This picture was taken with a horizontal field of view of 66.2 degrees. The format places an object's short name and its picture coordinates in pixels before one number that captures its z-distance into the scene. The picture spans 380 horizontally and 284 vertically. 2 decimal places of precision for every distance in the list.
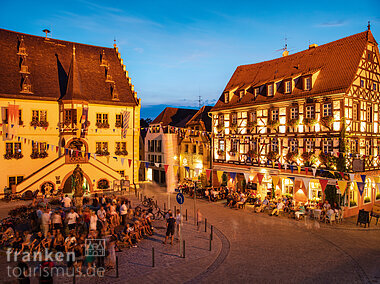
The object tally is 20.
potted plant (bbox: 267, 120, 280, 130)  25.02
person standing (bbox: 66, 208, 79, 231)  15.22
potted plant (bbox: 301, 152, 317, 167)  22.12
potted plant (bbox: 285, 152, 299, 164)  23.33
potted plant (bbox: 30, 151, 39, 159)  28.16
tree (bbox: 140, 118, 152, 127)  73.44
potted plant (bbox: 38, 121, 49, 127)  28.45
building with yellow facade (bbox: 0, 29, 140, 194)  27.41
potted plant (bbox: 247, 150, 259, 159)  26.84
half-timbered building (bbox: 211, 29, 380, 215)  21.14
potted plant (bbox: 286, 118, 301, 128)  23.48
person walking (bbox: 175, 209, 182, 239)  15.11
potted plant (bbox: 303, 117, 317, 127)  22.19
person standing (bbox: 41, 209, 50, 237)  14.69
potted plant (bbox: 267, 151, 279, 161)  24.90
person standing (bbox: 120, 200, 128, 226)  17.44
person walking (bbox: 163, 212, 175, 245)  14.64
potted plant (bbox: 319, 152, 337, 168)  21.05
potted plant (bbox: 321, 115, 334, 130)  21.08
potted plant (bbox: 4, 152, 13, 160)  26.92
